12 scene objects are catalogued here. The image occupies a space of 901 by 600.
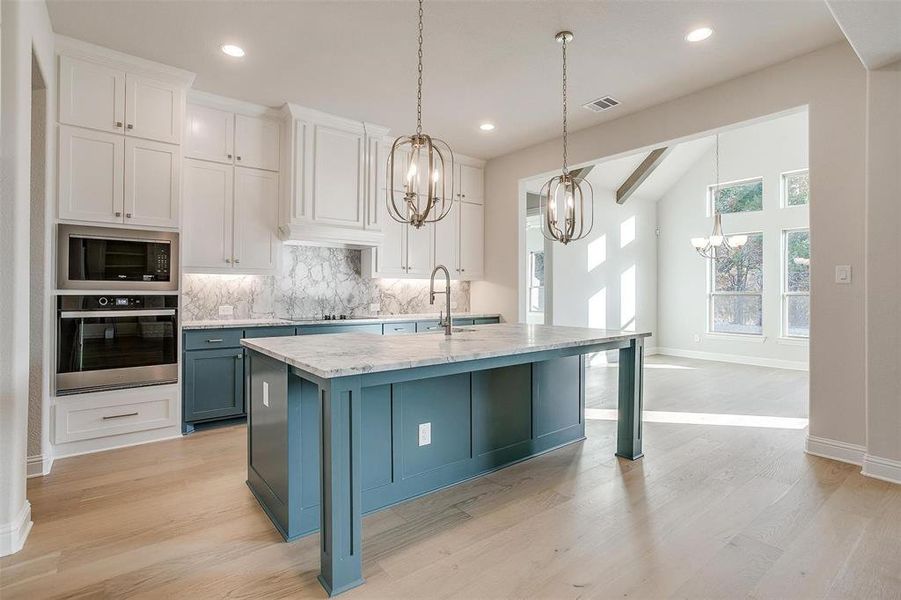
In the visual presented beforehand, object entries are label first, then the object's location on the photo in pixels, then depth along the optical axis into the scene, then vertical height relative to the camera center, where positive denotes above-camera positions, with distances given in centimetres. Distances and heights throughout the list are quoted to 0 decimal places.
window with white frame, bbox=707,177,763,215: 755 +178
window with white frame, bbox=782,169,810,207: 708 +177
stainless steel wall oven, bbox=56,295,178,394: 317 -30
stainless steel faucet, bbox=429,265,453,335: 279 -14
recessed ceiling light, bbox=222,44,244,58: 326 +177
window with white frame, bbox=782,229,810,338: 714 +31
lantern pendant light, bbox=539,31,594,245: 294 +61
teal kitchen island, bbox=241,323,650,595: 181 -61
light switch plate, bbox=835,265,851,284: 309 +20
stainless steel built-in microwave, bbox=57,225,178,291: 318 +29
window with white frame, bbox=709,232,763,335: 763 +20
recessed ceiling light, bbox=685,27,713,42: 303 +177
